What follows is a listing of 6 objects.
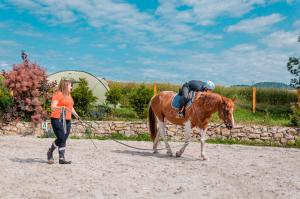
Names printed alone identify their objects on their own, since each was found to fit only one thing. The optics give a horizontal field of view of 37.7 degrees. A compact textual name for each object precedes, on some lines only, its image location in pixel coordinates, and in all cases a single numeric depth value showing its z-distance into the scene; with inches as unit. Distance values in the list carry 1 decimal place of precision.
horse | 406.6
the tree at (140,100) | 735.1
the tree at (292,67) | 888.3
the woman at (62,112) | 374.0
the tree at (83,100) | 734.5
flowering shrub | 682.8
